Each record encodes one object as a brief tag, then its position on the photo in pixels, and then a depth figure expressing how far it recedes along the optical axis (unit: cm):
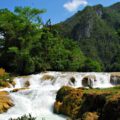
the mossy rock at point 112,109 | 809
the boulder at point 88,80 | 2259
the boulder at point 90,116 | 895
